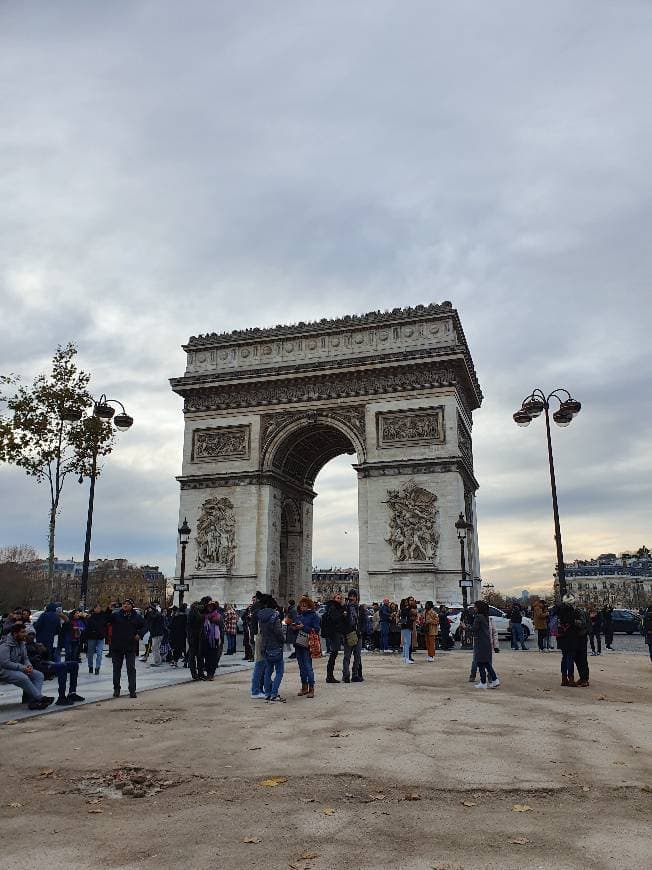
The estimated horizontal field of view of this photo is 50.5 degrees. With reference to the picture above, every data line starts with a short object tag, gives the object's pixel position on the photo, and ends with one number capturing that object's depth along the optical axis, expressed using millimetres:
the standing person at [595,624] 20659
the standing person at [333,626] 12703
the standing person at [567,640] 12758
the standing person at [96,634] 14845
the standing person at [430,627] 16875
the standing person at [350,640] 12773
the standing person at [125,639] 11375
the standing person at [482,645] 12164
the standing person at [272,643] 10930
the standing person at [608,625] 22859
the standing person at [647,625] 16625
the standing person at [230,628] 20234
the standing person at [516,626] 22328
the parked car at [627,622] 33469
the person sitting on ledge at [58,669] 10677
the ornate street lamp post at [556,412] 21719
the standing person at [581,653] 12766
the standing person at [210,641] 14156
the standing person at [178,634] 16578
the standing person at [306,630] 11234
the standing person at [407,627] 16516
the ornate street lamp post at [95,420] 21859
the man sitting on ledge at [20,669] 10070
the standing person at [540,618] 20844
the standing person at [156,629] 16906
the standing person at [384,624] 21219
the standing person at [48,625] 12352
